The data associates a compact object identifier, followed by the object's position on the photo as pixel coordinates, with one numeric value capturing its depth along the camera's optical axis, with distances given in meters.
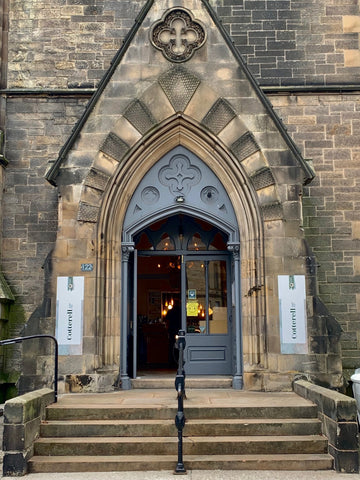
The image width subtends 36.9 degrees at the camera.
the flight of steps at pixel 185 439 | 6.54
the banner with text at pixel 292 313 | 9.49
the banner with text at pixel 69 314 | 9.55
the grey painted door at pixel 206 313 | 10.98
